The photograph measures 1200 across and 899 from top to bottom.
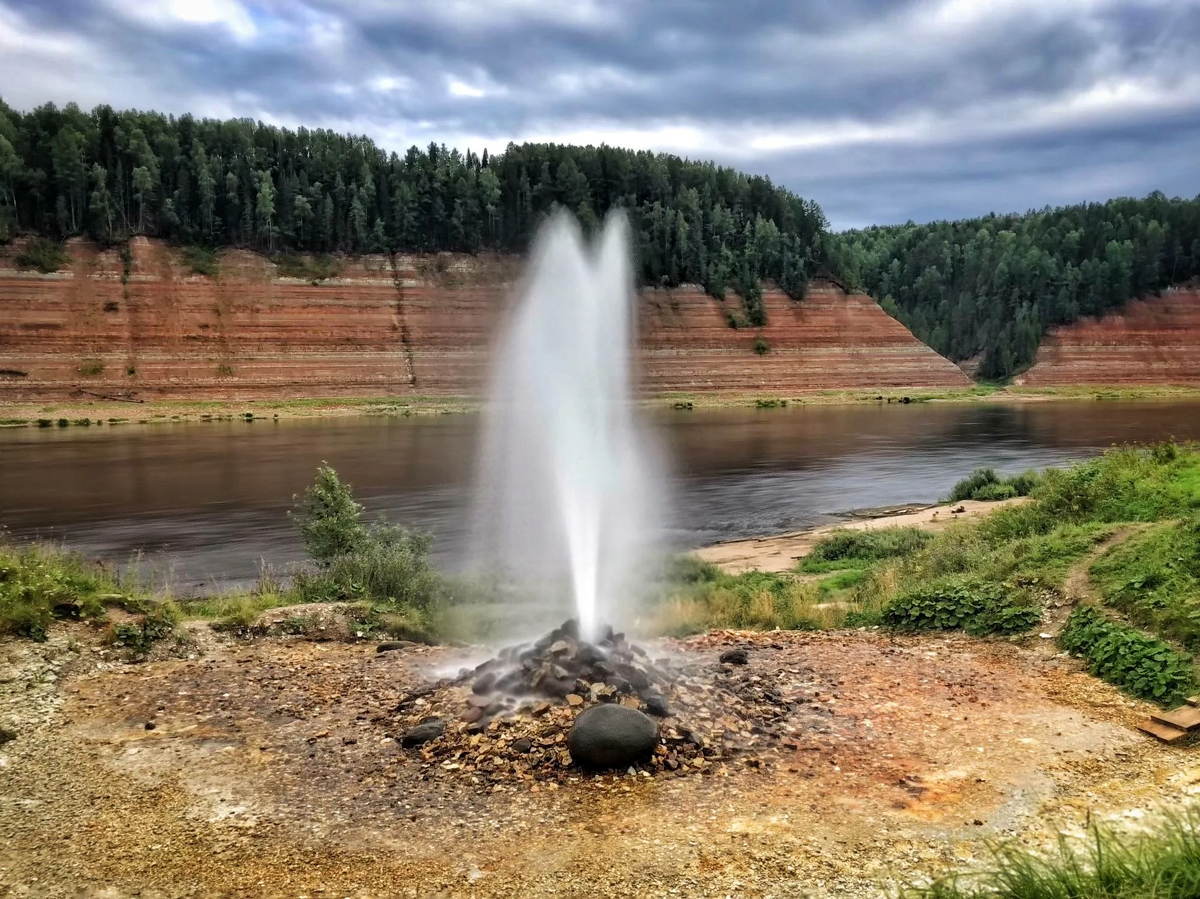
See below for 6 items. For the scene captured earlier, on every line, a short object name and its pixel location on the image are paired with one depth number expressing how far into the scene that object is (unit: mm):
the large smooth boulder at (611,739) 8141
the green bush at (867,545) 21031
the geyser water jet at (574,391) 16391
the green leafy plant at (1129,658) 9422
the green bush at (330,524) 18250
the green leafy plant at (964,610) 12430
